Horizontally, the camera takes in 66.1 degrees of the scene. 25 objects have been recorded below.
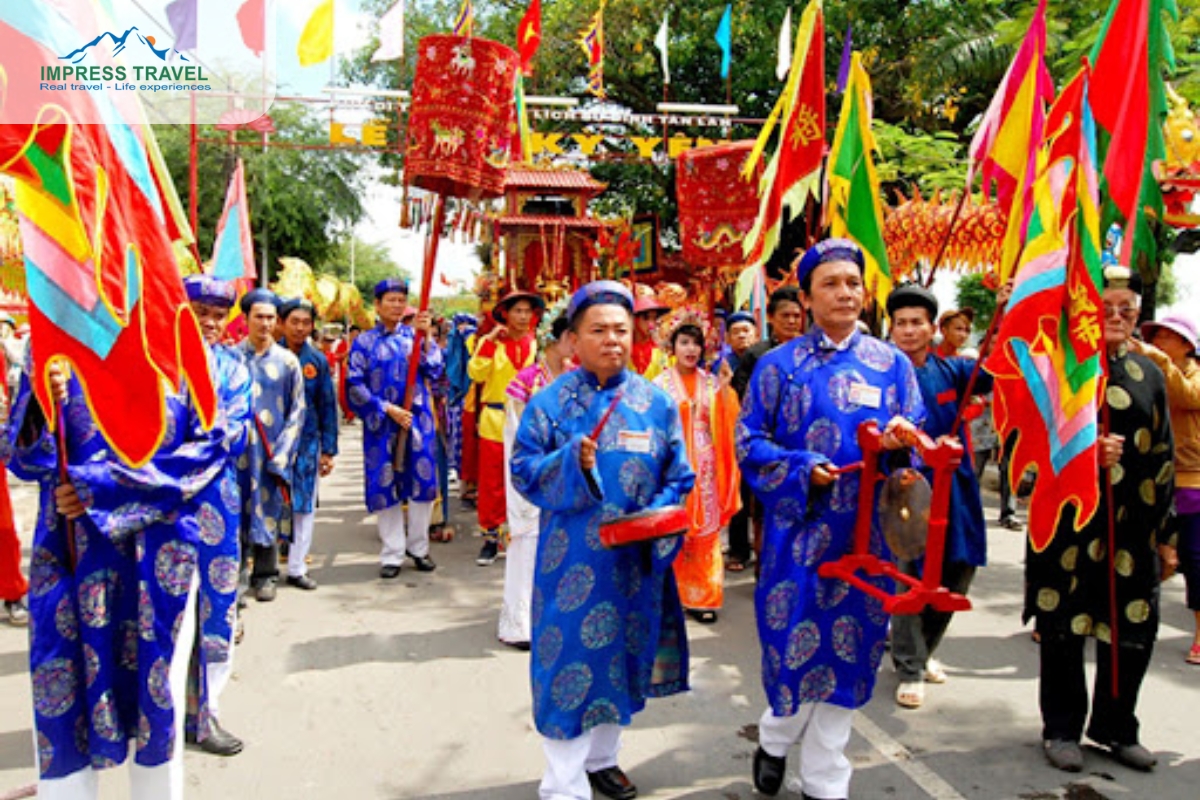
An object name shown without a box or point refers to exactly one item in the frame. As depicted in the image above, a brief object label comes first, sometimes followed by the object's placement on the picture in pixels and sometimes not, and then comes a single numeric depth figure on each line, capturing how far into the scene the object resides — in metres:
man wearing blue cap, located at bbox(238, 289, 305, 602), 5.40
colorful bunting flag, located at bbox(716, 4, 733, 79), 14.28
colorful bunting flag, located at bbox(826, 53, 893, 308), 4.09
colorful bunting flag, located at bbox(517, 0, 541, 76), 12.14
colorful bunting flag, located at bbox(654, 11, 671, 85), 14.91
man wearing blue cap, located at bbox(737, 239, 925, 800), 2.96
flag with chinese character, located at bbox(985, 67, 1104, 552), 2.95
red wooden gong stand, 2.59
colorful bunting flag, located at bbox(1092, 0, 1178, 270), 3.40
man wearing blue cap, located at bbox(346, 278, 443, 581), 6.30
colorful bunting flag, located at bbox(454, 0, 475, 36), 6.90
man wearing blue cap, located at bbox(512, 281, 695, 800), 2.92
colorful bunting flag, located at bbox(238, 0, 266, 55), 10.89
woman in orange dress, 5.24
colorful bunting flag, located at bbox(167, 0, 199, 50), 10.03
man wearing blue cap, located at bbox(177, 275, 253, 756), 2.90
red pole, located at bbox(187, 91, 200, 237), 10.95
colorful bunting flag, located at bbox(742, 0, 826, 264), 4.82
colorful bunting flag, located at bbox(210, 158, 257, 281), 8.51
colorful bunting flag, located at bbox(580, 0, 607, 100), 15.05
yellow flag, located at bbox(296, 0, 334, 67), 11.49
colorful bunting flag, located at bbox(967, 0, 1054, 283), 3.29
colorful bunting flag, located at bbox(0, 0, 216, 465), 2.17
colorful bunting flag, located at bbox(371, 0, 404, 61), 12.70
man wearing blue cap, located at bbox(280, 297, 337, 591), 6.06
